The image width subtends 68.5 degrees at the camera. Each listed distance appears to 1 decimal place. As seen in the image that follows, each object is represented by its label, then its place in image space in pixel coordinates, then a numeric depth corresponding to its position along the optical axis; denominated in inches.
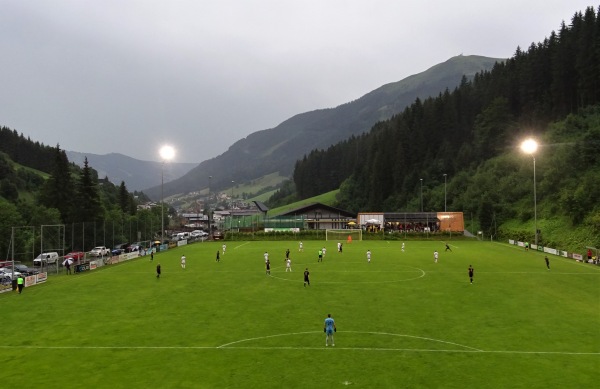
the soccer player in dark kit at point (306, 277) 1426.6
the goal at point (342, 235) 3577.8
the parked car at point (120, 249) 2677.7
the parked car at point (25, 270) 1933.9
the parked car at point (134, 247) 2909.9
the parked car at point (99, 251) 2418.9
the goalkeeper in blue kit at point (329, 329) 825.5
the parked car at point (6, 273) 1692.5
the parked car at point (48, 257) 2043.7
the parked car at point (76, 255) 2294.5
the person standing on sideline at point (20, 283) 1472.7
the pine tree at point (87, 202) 3235.7
